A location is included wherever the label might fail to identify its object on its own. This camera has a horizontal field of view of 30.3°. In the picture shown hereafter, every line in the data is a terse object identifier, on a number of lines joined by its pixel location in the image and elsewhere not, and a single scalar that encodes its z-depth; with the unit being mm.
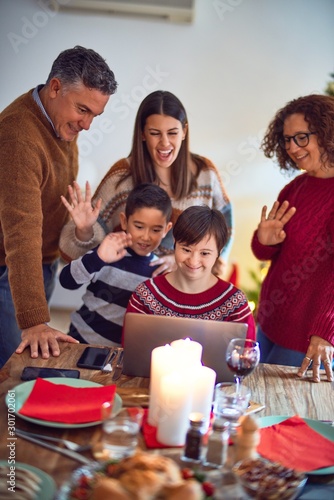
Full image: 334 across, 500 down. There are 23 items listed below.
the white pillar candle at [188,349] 1324
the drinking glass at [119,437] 1078
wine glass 1387
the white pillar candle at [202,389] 1287
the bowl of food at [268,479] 1019
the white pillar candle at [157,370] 1286
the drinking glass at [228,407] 1275
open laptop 1517
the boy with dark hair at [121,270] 2113
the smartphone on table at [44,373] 1509
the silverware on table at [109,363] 1612
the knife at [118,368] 1579
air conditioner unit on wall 4254
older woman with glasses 2018
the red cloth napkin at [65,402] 1285
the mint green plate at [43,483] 1004
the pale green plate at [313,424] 1322
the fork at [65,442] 1177
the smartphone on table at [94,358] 1635
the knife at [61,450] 1134
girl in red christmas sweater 1845
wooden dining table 1146
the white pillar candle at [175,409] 1226
